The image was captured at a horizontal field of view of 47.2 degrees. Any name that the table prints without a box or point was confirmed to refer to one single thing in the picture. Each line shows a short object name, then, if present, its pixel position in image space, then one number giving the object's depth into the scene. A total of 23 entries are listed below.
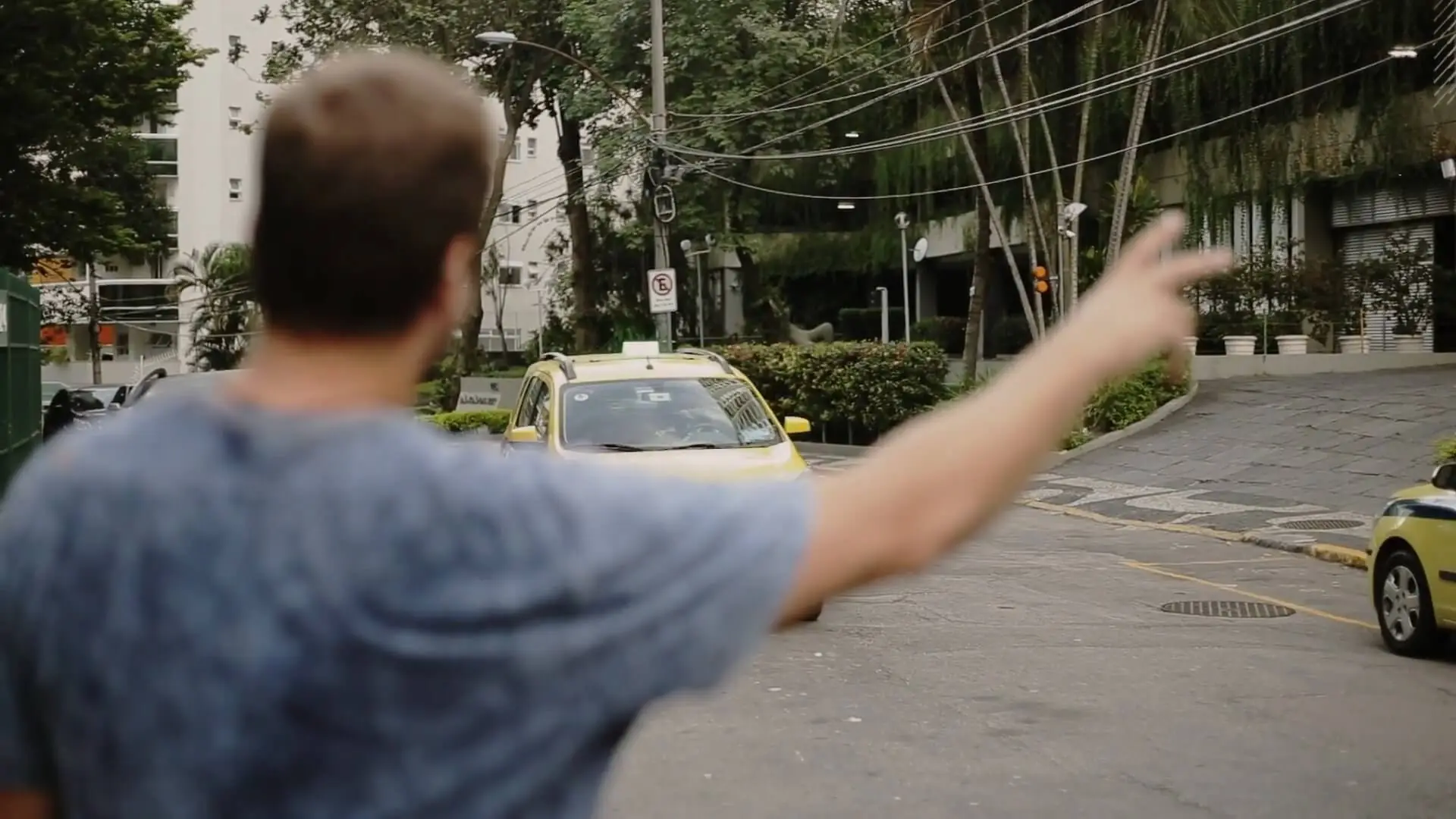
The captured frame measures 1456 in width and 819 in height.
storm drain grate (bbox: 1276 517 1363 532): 17.27
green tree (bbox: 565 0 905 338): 35.31
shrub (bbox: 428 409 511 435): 30.47
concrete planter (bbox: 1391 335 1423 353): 31.38
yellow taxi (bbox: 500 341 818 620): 11.43
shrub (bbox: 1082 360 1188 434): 26.41
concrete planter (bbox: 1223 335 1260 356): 31.27
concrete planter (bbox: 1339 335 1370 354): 31.50
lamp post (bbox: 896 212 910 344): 41.91
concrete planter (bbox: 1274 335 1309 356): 31.08
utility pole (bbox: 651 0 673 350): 27.95
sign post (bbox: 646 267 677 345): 26.42
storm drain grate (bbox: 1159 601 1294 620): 11.80
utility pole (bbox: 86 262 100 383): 54.88
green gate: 13.39
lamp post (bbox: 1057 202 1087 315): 27.84
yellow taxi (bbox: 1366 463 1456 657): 9.63
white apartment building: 66.25
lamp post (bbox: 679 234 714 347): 40.20
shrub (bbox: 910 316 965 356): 44.88
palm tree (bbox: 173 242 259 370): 62.50
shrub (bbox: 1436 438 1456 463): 15.96
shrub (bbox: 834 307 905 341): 50.78
